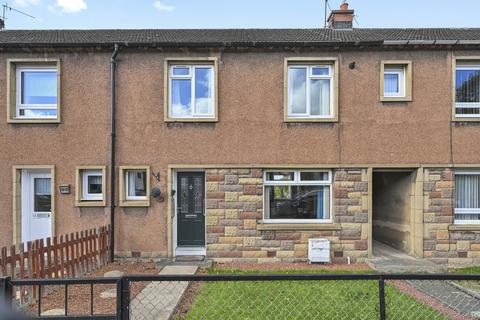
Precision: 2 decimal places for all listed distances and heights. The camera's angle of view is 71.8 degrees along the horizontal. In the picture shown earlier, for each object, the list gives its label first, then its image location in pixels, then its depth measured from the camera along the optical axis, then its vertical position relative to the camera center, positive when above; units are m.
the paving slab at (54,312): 5.04 -2.32
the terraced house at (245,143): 8.45 +0.49
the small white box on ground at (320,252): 8.20 -2.22
